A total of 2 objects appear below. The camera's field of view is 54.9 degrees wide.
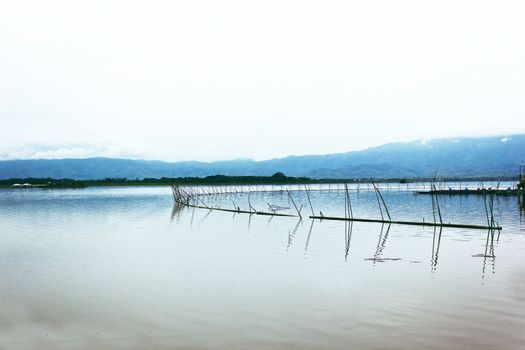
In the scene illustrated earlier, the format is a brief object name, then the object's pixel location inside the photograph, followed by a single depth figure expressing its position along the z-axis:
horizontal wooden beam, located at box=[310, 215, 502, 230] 23.02
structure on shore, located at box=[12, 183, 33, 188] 133.19
